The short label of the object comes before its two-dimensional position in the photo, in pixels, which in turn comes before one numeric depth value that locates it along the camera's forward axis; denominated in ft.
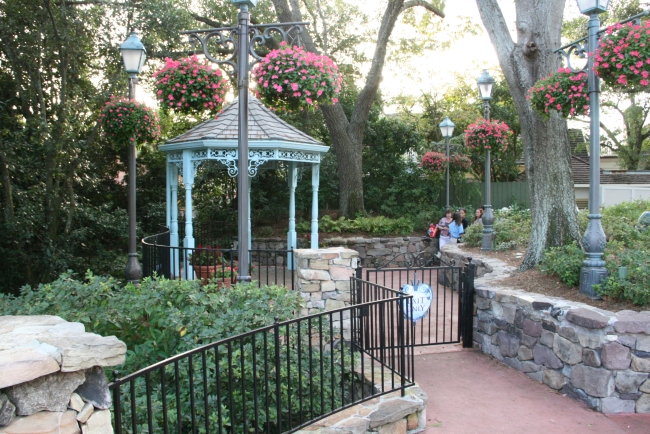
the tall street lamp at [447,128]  50.49
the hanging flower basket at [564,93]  20.18
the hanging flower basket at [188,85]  20.72
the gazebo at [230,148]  31.27
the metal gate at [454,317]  19.30
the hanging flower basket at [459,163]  54.85
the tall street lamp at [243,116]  18.38
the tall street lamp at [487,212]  35.37
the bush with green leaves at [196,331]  12.32
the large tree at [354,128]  50.65
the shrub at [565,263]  20.54
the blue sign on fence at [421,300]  22.40
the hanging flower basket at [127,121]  26.73
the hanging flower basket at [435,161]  53.11
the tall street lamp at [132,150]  26.25
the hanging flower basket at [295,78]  18.98
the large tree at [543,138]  24.75
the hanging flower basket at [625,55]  17.22
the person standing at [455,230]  43.24
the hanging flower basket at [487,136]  37.11
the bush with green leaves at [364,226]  47.93
